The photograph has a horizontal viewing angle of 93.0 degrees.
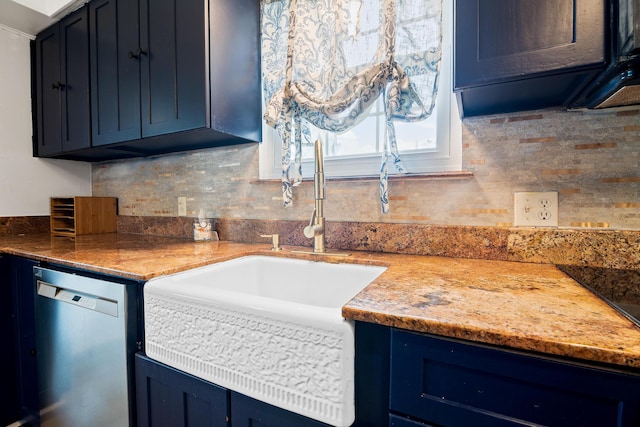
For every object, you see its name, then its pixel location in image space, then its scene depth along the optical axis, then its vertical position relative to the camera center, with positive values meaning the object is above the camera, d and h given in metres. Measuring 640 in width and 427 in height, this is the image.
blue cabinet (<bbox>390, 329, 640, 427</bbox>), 0.45 -0.30
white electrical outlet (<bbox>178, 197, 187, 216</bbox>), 1.80 +0.00
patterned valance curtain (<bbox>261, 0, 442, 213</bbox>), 1.11 +0.56
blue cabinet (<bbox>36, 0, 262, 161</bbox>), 1.29 +0.62
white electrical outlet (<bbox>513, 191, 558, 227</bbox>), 0.99 -0.02
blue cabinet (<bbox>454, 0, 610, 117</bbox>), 0.67 +0.38
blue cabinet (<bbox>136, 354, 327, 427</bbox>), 0.69 -0.50
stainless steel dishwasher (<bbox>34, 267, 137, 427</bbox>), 0.91 -0.48
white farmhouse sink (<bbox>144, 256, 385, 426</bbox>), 0.59 -0.31
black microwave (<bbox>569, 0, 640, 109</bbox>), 0.58 +0.30
